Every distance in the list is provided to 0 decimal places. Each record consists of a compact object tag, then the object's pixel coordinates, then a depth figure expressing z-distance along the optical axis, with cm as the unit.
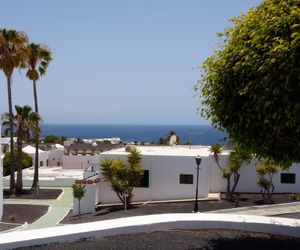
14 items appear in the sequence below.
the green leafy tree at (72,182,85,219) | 2488
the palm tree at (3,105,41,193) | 3459
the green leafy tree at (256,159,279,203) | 2464
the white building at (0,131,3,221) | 2319
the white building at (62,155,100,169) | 4972
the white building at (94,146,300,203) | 2683
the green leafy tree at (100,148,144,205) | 2567
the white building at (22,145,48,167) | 5078
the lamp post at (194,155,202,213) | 2203
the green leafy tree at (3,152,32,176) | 4316
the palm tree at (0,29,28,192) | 3278
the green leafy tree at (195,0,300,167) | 726
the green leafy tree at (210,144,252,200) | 2588
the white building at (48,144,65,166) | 5320
